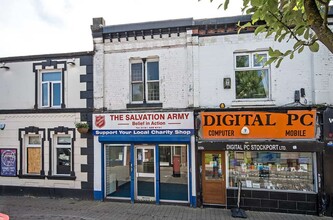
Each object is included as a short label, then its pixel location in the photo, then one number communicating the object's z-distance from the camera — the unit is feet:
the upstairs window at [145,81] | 32.32
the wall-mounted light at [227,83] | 29.38
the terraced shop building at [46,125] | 33.24
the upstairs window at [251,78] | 29.37
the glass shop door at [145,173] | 31.71
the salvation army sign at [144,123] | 30.12
